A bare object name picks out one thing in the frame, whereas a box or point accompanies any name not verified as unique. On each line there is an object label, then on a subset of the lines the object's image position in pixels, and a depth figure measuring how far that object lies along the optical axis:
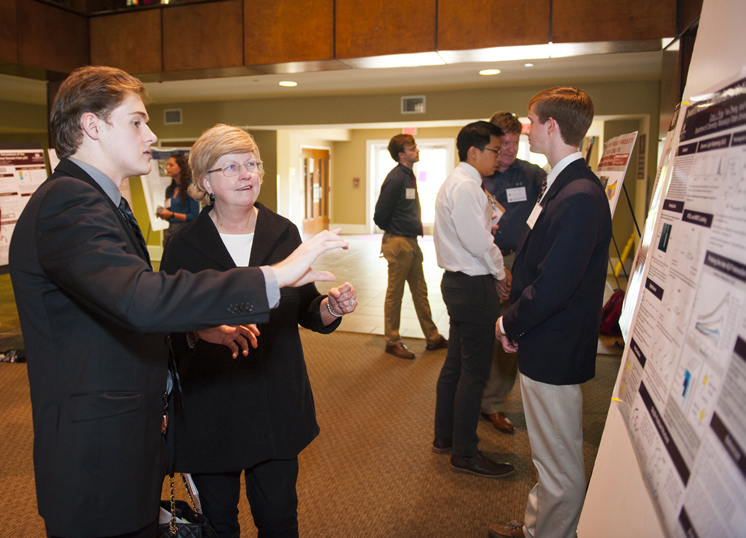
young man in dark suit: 1.03
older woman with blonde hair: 1.65
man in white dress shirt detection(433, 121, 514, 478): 2.69
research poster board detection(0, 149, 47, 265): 4.68
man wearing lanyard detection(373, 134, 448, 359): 4.71
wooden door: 13.25
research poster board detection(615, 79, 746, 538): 0.73
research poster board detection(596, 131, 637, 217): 3.20
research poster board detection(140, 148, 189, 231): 7.01
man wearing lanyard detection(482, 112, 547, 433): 3.36
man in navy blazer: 1.79
